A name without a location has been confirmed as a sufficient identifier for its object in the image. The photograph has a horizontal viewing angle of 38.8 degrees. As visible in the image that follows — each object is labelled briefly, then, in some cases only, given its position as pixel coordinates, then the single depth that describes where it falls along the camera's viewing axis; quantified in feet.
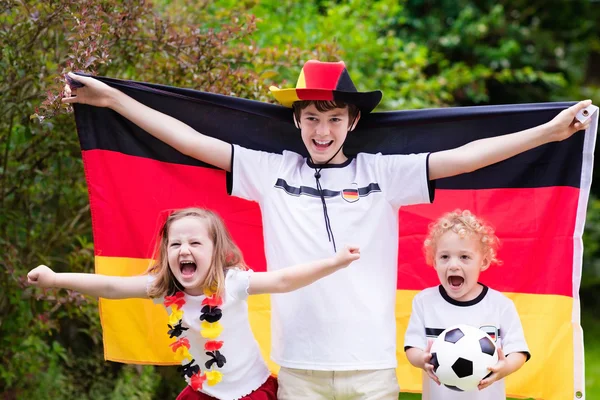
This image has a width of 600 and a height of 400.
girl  12.09
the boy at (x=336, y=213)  12.25
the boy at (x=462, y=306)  12.28
